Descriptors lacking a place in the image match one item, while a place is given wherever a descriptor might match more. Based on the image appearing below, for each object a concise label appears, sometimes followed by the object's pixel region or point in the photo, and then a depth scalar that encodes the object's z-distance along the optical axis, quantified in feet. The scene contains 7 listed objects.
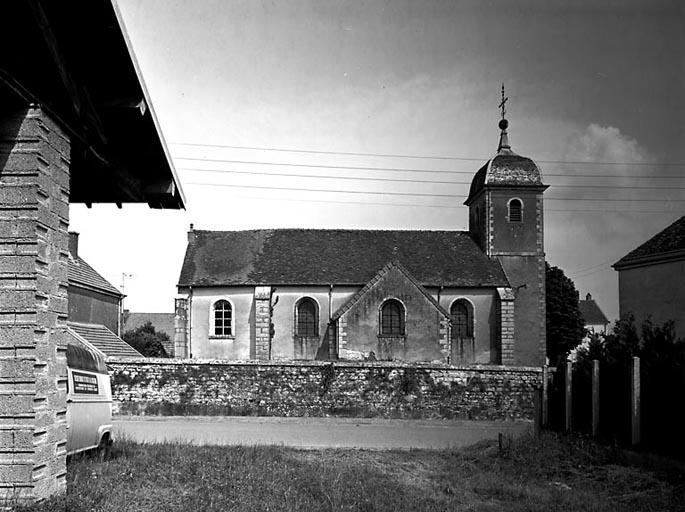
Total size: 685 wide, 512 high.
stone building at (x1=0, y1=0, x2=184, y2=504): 21.34
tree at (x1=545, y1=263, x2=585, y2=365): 202.90
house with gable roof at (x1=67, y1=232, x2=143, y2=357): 107.65
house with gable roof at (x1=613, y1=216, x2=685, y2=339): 78.67
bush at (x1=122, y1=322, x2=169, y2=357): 184.65
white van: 32.17
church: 125.39
